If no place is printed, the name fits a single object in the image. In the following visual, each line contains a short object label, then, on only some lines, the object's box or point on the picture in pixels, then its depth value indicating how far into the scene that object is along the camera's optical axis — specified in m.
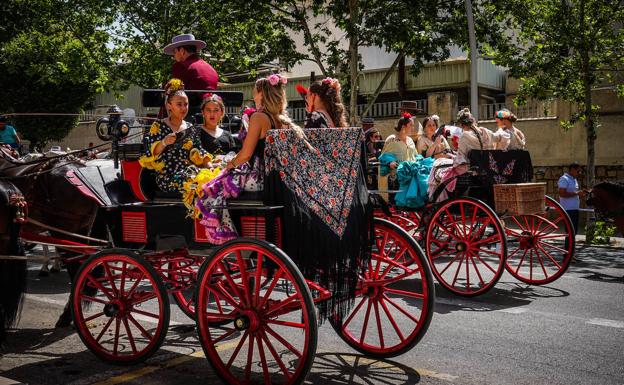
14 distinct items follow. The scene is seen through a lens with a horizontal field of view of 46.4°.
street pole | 17.83
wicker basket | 8.59
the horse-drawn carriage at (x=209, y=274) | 4.92
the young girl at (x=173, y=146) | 6.06
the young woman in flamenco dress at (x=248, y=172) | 5.35
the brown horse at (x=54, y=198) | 7.12
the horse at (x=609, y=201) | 10.23
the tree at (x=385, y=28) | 17.84
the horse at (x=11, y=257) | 6.03
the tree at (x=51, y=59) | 23.30
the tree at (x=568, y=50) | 15.20
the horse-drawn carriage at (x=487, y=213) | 8.60
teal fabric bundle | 9.48
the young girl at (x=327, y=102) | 6.41
